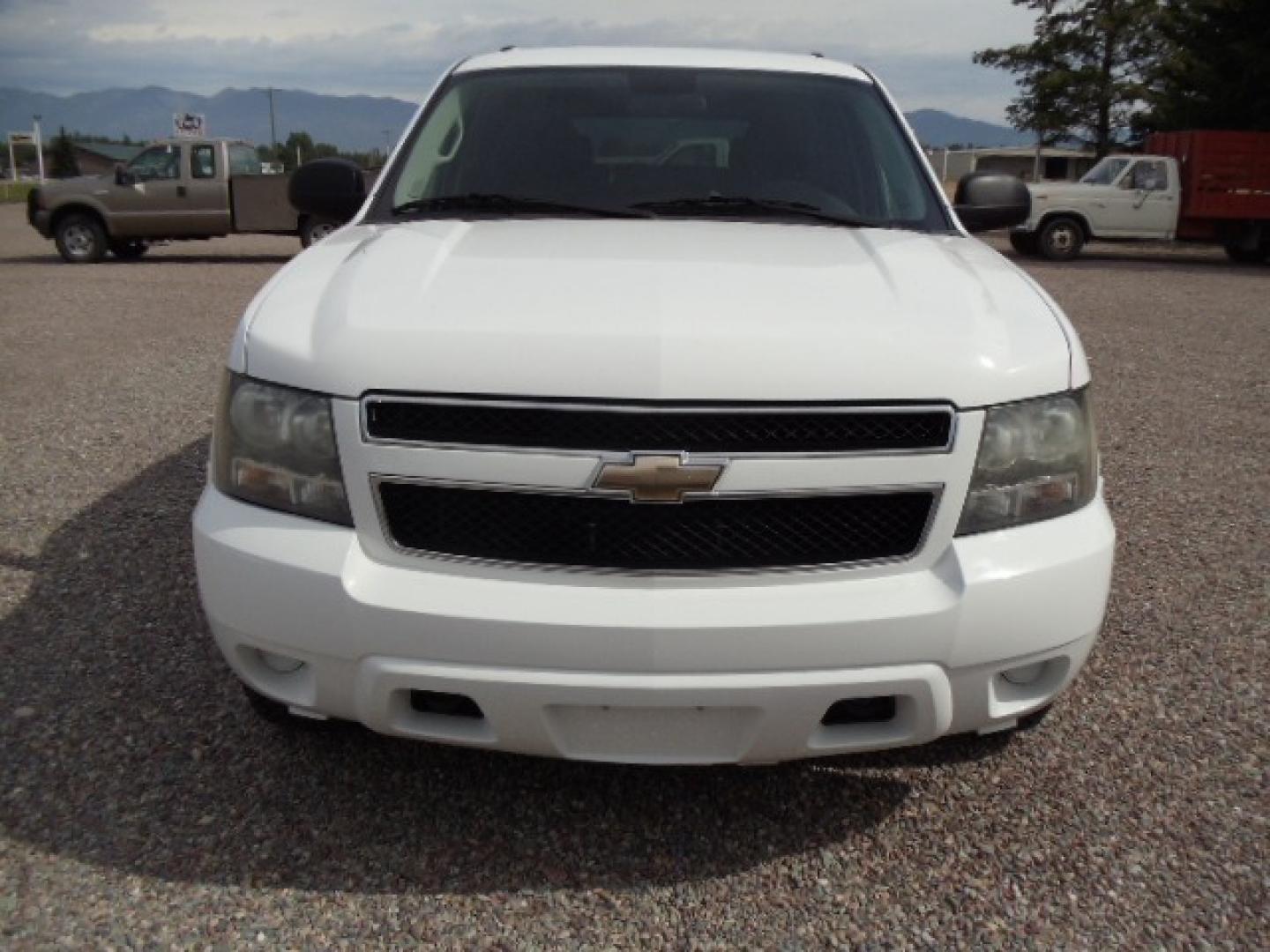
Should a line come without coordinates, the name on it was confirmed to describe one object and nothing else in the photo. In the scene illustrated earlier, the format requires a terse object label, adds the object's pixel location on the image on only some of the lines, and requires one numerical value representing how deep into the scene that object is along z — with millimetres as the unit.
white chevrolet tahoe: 1993
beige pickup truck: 15953
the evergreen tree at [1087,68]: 28734
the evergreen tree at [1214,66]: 24062
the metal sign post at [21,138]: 67125
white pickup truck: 18531
